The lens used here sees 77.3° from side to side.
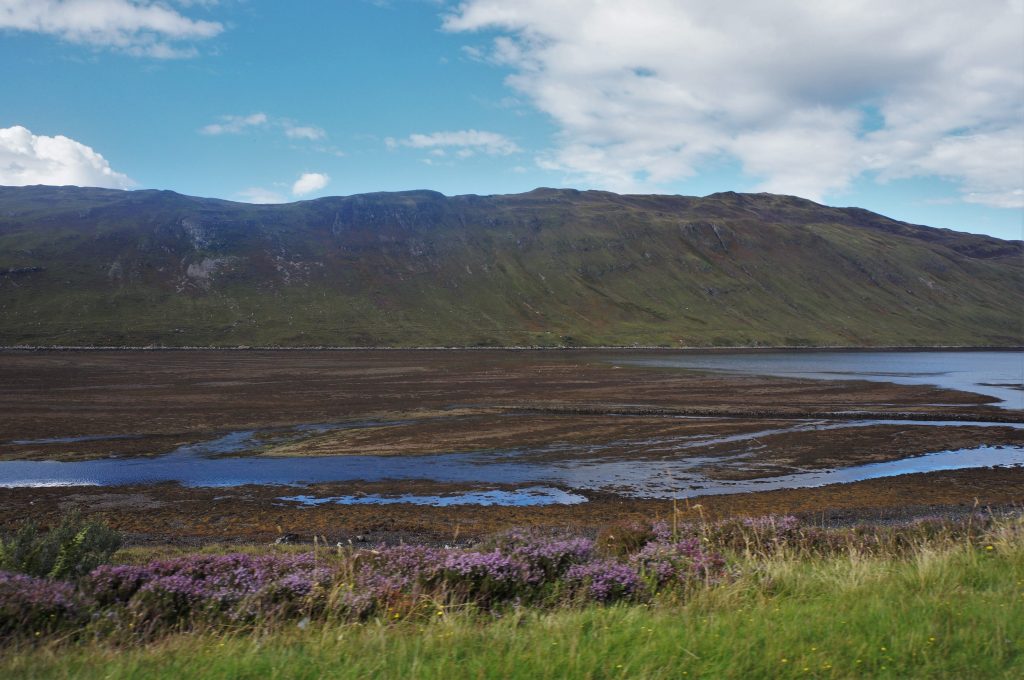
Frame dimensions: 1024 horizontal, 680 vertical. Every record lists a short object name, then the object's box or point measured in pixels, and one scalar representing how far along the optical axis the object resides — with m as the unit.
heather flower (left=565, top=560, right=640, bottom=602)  8.85
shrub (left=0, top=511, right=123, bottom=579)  10.11
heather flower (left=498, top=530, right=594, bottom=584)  10.27
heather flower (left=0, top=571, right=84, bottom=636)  7.59
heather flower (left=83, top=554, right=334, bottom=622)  8.61
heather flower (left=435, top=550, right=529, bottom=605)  9.54
